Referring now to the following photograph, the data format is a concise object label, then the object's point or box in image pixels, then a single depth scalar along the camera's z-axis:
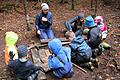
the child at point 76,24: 3.93
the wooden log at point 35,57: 3.28
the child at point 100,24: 3.81
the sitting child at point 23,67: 2.61
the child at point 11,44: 2.96
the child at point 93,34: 3.36
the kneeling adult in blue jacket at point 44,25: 3.97
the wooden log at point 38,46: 3.68
